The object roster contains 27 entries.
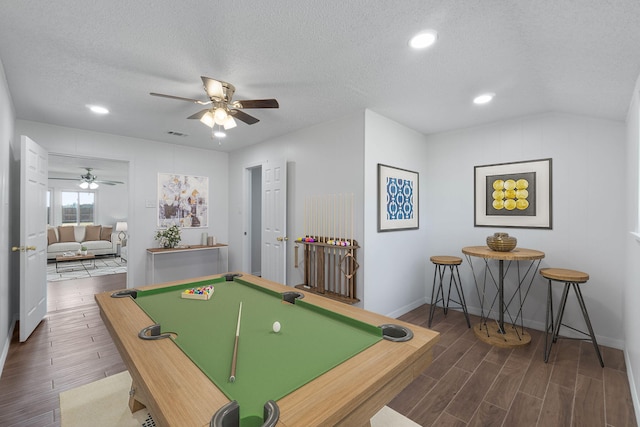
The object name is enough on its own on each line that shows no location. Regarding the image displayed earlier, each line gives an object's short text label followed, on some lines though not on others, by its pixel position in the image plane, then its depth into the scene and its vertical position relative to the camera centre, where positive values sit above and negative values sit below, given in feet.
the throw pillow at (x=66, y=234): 24.92 -1.92
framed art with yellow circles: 10.30 +0.77
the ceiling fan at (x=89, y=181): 24.06 +2.82
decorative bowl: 9.25 -0.94
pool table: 2.64 -1.83
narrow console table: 14.37 -2.77
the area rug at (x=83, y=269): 18.70 -4.21
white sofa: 23.79 -2.46
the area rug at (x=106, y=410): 5.88 -4.33
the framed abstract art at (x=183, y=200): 15.14 +0.69
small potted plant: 14.65 -1.27
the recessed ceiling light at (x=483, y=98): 8.77 +3.70
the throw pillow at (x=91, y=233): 26.14 -1.93
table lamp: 26.02 -1.57
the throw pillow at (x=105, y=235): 26.96 -2.16
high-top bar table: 8.85 -3.06
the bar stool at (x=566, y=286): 7.95 -2.17
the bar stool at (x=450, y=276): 10.73 -2.73
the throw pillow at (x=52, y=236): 23.90 -2.05
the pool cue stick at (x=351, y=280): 10.34 -2.45
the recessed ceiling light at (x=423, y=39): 5.74 +3.67
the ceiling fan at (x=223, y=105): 7.07 +2.85
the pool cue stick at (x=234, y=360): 3.09 -1.78
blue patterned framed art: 10.92 +0.62
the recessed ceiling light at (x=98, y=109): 10.03 +3.76
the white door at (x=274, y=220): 13.03 -0.35
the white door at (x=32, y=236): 9.43 -0.86
